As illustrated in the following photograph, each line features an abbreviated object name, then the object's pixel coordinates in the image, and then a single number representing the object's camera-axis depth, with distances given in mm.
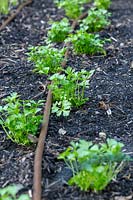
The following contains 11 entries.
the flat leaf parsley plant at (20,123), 2758
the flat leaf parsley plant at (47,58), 3631
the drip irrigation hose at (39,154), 2386
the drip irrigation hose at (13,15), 5160
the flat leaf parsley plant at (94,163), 2268
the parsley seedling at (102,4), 5399
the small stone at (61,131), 2981
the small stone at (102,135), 2920
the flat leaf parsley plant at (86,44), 3994
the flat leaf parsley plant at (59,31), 4402
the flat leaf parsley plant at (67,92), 3084
